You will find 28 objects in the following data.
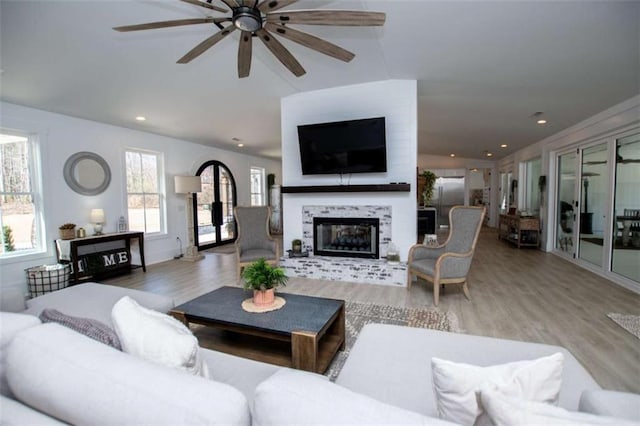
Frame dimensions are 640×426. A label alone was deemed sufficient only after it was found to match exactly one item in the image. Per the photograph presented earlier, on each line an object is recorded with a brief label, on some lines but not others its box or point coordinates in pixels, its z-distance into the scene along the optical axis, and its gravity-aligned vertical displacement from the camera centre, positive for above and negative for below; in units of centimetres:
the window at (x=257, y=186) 939 +46
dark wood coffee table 188 -87
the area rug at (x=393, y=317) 276 -121
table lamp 473 -27
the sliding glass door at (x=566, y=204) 544 -15
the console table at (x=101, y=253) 423 -79
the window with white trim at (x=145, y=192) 559 +20
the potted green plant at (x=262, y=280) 229 -63
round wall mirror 459 +48
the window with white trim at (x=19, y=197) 403 +9
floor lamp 608 +28
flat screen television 409 +76
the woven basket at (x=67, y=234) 430 -45
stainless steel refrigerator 1084 +10
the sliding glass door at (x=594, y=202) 451 -10
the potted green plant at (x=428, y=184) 712 +35
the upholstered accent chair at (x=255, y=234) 451 -54
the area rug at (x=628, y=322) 268 -122
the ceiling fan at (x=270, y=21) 172 +111
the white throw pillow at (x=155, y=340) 110 -53
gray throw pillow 117 -51
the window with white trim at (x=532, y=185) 692 +28
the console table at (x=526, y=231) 654 -77
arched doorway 718 -15
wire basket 380 -99
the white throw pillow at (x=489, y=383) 82 -52
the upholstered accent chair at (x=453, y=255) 341 -71
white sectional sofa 73 -52
